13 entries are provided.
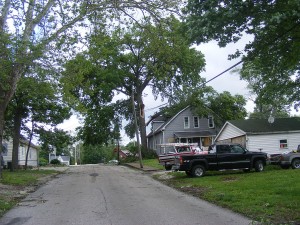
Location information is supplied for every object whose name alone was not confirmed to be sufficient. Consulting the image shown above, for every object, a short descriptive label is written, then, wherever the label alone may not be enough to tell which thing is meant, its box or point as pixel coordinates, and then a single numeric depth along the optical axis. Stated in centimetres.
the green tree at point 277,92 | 2073
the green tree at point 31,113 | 3148
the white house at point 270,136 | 3438
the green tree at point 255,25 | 738
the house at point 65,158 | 11221
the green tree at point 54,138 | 3638
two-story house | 5338
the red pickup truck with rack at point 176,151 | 2771
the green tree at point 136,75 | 4928
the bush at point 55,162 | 7067
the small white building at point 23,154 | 4684
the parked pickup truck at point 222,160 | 2162
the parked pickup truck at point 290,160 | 2281
